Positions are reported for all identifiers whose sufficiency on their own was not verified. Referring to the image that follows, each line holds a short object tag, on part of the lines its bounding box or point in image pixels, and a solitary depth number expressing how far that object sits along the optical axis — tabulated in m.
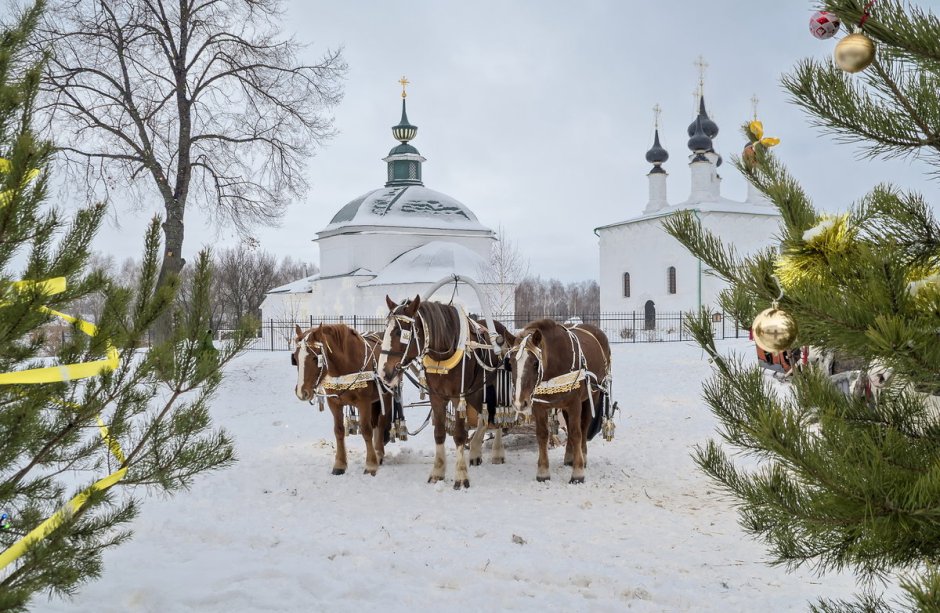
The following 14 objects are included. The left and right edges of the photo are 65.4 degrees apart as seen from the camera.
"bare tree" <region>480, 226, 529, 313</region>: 31.86
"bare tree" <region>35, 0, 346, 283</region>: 17.47
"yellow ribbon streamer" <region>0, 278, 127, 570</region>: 3.22
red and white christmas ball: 2.24
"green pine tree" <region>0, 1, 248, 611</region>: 3.12
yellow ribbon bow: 2.62
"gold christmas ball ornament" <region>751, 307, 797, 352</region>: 2.26
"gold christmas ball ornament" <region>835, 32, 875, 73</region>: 2.13
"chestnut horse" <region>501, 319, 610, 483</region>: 8.02
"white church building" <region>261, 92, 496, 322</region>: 36.62
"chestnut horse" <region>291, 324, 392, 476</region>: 8.61
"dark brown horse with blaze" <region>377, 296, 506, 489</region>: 7.86
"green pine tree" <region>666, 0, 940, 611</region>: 2.03
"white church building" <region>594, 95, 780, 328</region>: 37.72
